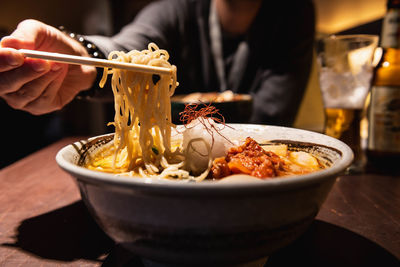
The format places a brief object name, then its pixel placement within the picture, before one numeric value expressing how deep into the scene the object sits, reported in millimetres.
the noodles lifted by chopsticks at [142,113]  372
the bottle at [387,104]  541
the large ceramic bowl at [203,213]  233
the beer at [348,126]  520
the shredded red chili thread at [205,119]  373
